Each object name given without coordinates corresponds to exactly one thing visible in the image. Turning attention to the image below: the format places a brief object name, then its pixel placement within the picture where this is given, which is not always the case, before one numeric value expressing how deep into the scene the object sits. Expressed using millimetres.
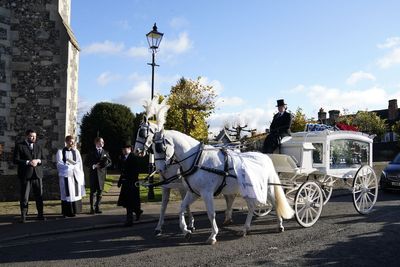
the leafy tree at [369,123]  42625
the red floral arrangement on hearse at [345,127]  12078
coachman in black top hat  10672
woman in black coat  10203
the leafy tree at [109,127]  30281
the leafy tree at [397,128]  41531
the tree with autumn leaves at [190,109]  34281
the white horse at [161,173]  8328
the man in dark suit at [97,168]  11875
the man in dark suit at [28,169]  10594
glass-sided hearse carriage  9961
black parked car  17453
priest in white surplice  11203
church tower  14734
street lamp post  14790
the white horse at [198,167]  8156
